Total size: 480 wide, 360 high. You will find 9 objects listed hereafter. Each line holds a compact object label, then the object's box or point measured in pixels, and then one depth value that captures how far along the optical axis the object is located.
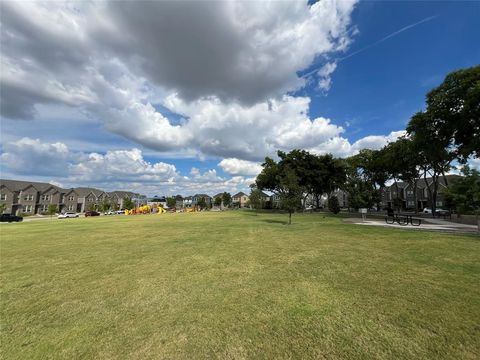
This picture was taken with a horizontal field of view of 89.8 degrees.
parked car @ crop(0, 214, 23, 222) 41.64
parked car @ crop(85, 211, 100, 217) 61.05
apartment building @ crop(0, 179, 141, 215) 64.86
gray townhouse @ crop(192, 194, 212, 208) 149.00
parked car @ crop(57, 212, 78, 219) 54.42
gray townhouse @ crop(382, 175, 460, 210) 73.09
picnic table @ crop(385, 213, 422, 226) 22.48
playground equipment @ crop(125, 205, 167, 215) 69.43
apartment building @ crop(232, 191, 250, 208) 151.75
